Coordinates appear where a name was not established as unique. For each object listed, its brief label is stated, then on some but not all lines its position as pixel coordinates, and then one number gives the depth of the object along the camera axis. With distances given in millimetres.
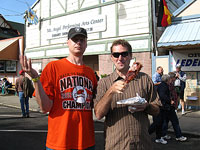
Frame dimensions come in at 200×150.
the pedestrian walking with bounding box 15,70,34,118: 7410
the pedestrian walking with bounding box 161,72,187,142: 4859
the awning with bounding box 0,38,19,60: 15625
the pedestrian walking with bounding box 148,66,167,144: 4680
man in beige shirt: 1762
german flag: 8789
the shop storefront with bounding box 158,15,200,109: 8164
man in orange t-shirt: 1854
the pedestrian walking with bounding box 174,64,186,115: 7870
